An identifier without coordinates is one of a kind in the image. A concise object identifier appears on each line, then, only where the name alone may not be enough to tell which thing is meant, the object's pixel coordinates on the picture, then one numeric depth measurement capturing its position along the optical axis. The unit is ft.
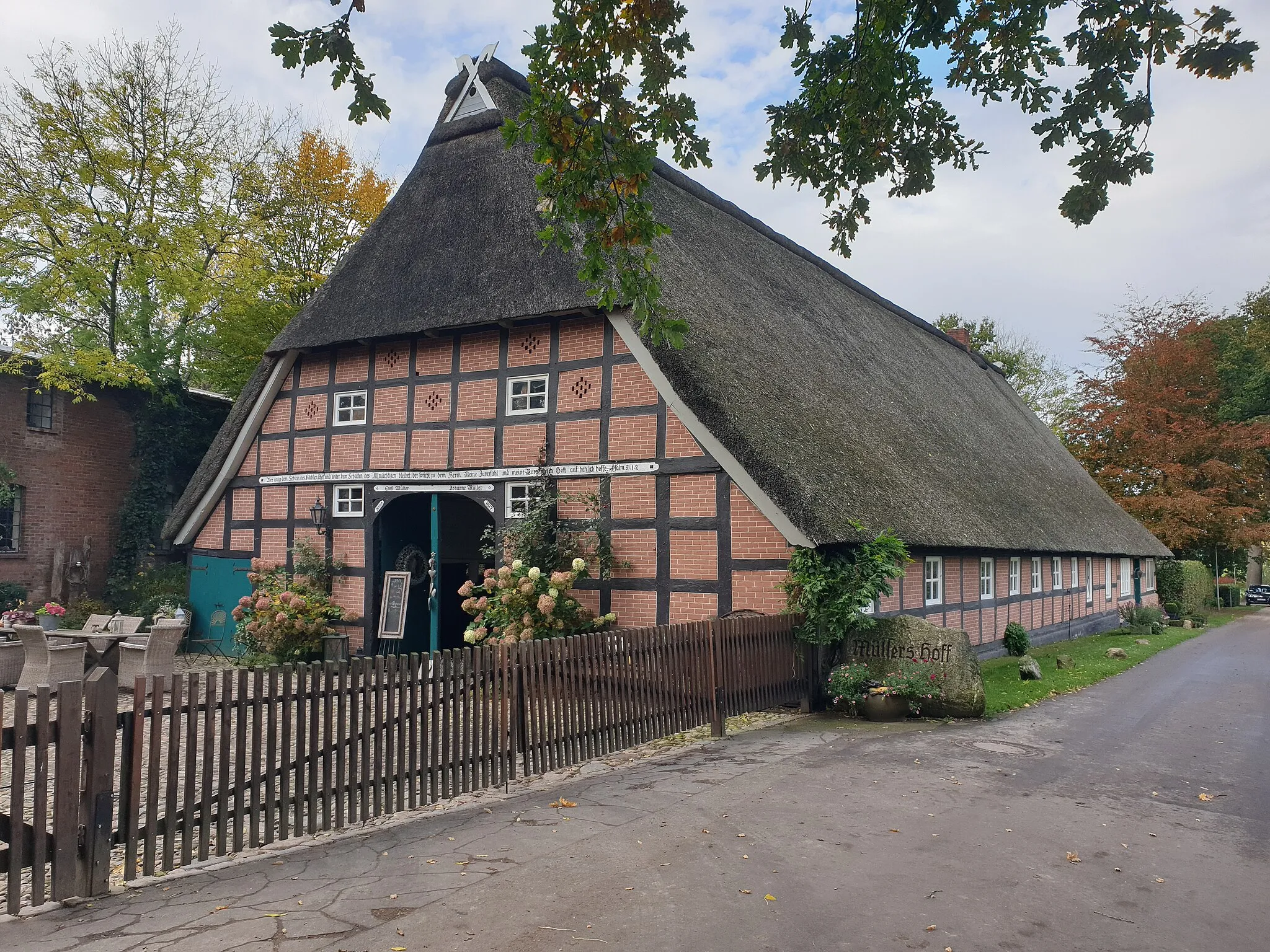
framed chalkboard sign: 44.91
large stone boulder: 32.01
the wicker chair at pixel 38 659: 32.65
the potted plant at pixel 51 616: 44.16
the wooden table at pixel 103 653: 35.70
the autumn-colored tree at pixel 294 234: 79.25
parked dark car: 119.24
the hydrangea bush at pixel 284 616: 43.91
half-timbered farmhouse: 36.47
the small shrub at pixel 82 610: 56.54
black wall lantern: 47.57
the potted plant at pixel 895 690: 32.09
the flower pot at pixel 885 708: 32.04
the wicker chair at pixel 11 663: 35.19
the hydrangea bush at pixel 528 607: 36.60
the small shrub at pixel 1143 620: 72.13
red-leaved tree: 98.22
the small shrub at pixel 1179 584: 96.43
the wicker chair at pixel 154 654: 33.78
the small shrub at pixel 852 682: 32.78
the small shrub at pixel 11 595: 55.77
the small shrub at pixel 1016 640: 50.98
